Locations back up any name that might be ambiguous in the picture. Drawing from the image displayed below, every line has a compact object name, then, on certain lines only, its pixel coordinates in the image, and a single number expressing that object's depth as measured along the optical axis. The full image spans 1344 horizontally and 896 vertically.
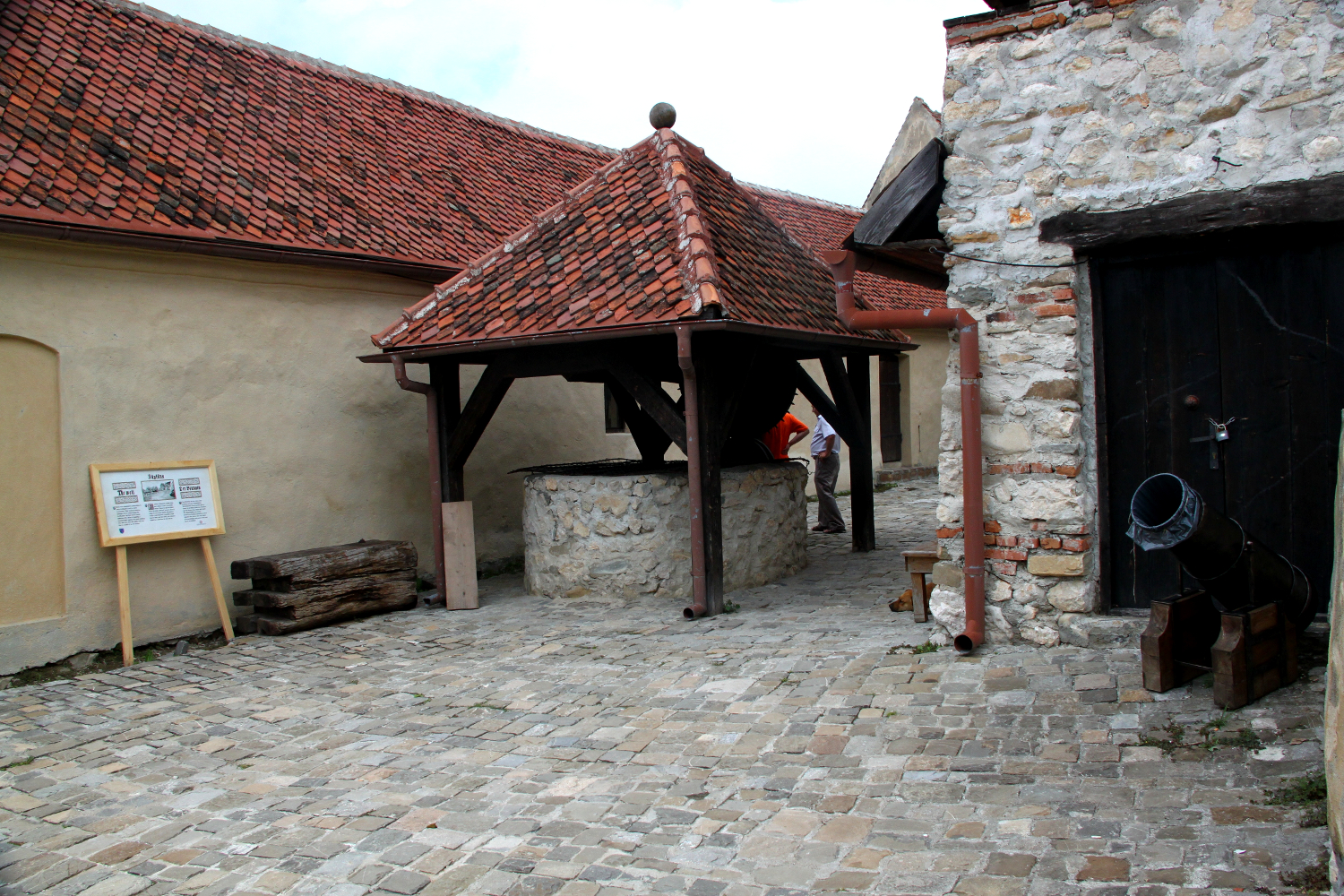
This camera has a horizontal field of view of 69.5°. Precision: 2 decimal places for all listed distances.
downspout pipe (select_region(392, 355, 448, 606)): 7.87
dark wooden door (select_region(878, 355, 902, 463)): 16.86
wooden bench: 6.01
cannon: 3.91
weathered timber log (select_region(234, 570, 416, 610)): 7.17
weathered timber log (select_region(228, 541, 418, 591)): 7.18
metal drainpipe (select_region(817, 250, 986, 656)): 5.03
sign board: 6.63
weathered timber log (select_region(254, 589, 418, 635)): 7.19
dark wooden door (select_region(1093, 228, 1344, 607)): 4.48
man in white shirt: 11.14
